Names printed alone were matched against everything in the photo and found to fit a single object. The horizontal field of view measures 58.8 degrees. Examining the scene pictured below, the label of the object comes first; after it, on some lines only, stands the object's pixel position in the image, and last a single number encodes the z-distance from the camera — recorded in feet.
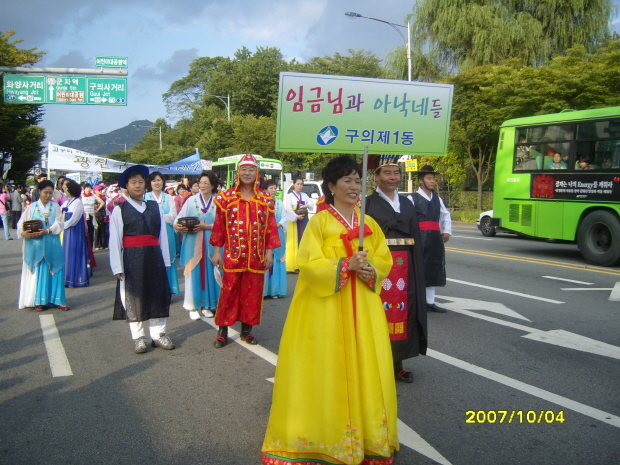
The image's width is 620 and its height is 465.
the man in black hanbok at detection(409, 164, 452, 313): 22.67
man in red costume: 18.16
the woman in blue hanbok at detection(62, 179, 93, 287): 30.35
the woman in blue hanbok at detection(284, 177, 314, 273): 32.14
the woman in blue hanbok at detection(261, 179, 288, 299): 26.96
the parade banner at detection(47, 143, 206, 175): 60.23
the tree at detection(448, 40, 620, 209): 59.62
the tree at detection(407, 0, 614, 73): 79.77
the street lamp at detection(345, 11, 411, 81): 67.66
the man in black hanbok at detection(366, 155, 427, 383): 13.99
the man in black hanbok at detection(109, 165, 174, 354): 17.22
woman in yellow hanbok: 9.96
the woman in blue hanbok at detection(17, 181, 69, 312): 24.40
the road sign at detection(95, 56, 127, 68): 62.95
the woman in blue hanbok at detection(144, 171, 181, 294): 26.73
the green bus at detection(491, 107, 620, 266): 36.40
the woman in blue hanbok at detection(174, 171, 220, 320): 22.81
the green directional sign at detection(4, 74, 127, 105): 63.77
